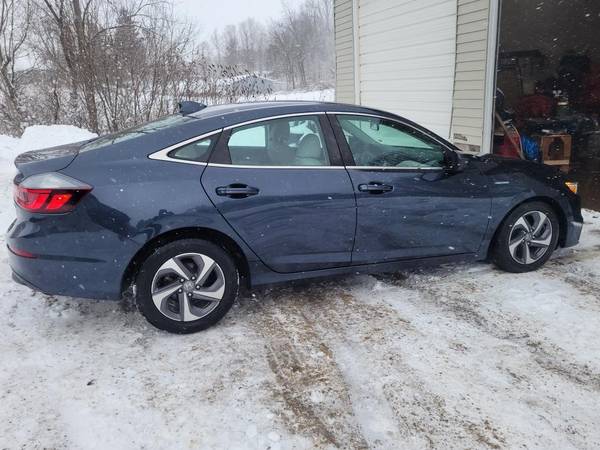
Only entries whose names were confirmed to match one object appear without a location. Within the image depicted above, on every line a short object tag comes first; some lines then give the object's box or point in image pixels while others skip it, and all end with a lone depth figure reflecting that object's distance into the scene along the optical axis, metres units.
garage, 6.75
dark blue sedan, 2.95
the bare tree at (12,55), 13.11
